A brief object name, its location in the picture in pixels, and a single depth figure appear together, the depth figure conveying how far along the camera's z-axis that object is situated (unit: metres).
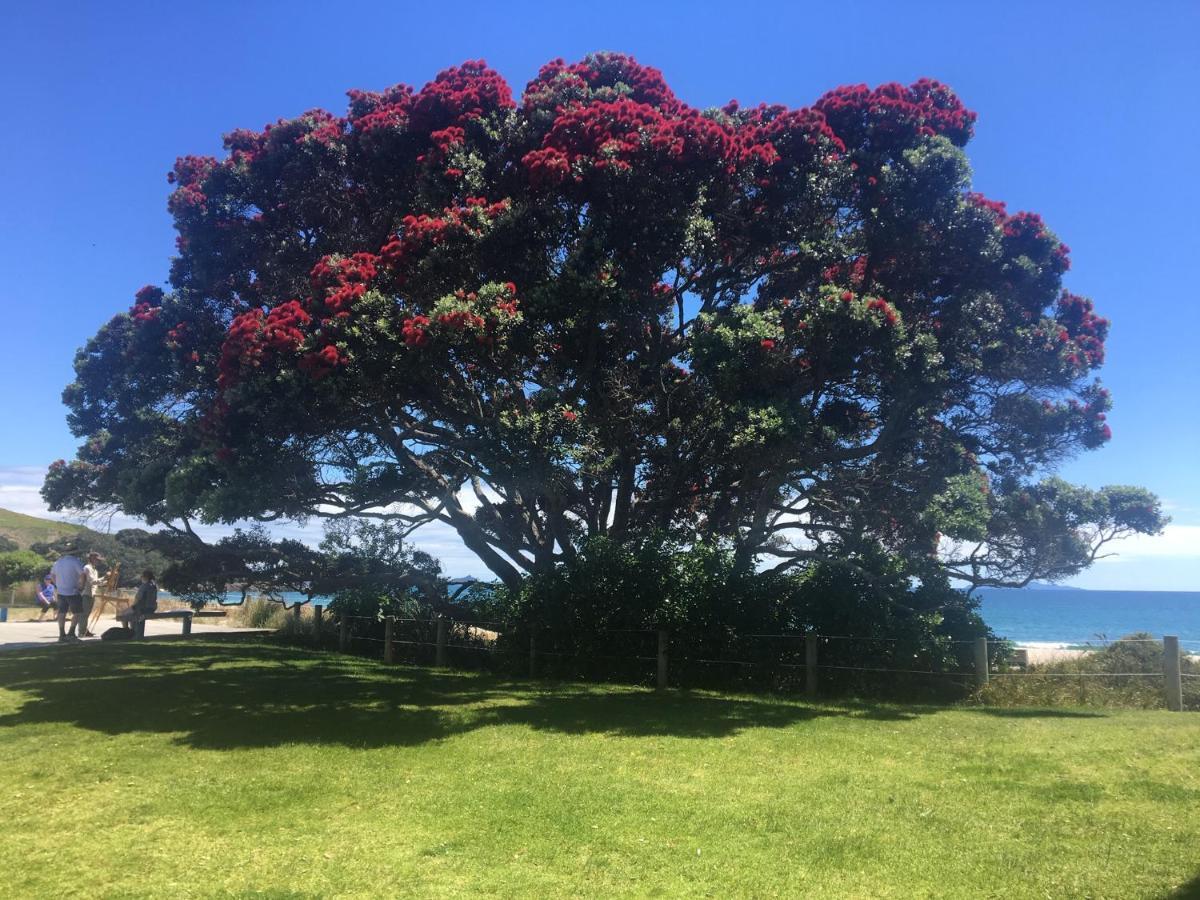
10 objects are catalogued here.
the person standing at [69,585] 15.88
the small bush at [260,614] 24.31
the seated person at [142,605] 19.66
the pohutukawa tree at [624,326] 11.37
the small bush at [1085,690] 12.27
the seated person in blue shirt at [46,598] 23.31
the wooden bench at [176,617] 19.80
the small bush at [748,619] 13.05
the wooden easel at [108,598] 23.19
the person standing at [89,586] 16.23
